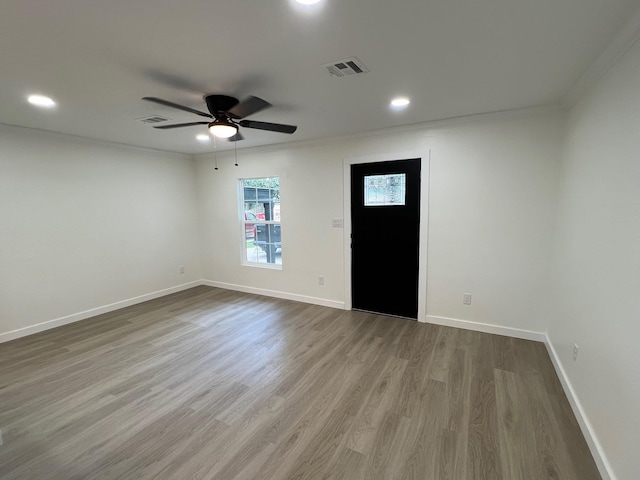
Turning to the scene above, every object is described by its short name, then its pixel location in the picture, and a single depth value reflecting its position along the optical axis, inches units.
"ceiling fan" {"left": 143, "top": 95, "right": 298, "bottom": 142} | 93.1
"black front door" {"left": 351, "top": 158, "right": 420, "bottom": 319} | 144.9
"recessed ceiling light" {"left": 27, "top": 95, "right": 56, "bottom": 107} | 97.3
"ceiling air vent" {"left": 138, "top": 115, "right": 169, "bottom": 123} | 119.2
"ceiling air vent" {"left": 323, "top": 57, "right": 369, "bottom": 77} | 75.6
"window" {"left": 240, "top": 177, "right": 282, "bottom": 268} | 192.1
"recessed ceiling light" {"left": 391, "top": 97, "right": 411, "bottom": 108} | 104.0
